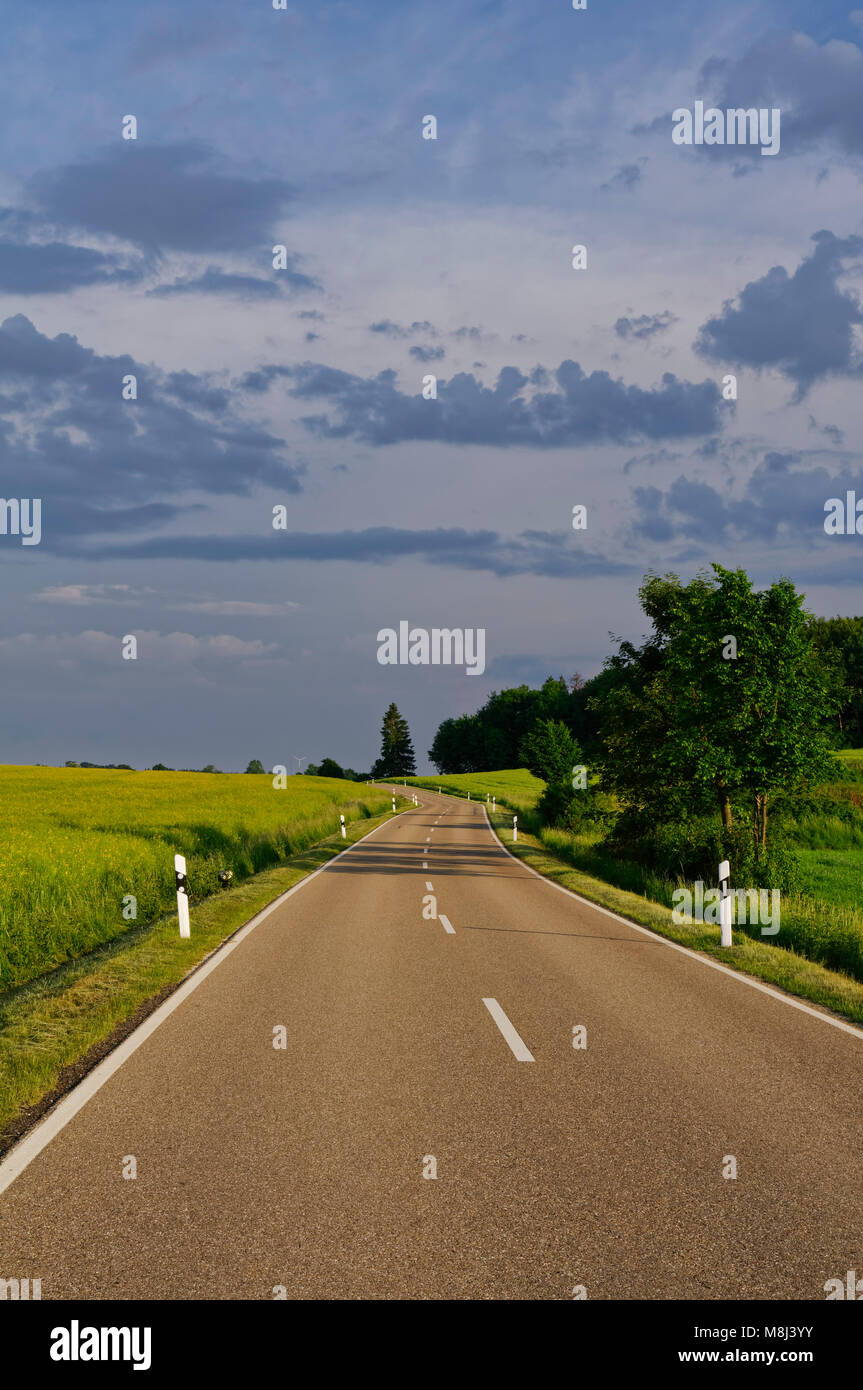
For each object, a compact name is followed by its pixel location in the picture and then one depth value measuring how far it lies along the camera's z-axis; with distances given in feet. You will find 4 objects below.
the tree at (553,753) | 137.80
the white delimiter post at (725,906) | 43.62
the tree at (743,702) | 66.95
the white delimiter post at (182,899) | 43.27
